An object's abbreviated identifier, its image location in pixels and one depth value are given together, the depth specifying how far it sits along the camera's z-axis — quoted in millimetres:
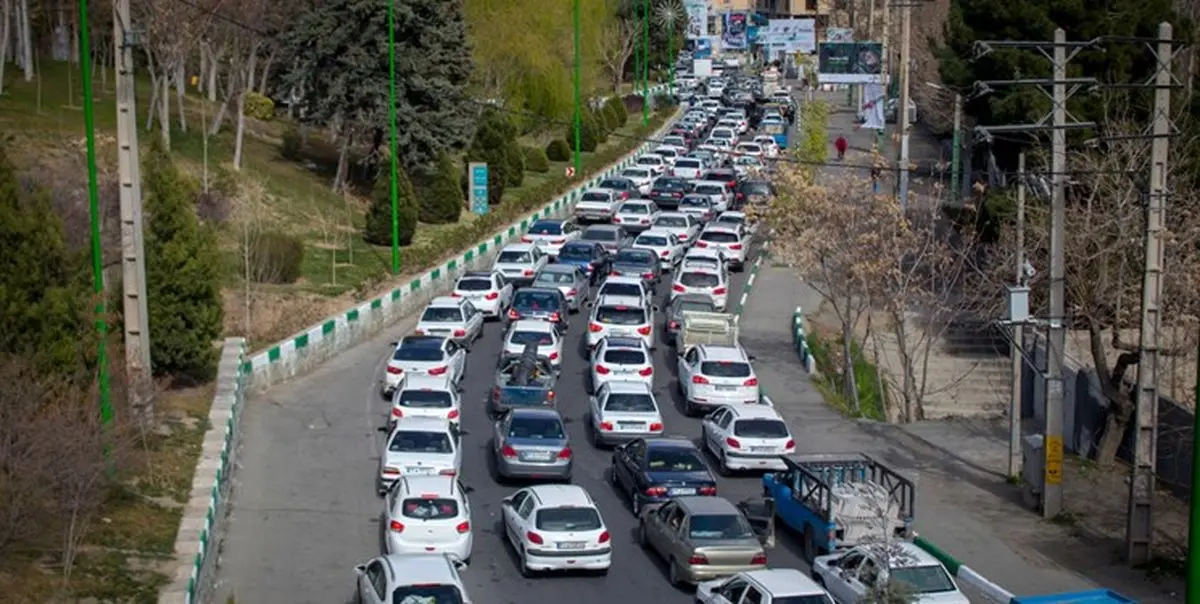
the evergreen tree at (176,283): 32656
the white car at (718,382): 33469
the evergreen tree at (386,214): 49312
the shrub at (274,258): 41906
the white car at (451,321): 37656
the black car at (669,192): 62500
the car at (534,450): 27844
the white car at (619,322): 38281
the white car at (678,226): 52375
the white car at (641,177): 66188
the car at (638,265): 46219
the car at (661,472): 26391
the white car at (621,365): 34531
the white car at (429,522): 23391
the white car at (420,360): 33500
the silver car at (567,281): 42719
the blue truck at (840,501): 24266
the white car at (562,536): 23281
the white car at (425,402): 30203
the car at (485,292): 41344
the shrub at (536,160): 71438
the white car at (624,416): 30797
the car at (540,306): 39312
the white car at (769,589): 20078
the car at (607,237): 50175
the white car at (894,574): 21031
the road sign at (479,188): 57094
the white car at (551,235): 49531
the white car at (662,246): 49562
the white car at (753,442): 29234
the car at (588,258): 46531
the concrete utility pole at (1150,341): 24172
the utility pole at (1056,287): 26688
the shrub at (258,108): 69875
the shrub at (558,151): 76812
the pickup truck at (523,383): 32062
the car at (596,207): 58312
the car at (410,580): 19875
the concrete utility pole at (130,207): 26703
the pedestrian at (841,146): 69188
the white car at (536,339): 35406
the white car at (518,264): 45031
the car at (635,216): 55938
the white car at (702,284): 42469
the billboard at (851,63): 62000
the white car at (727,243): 50344
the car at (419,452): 27062
